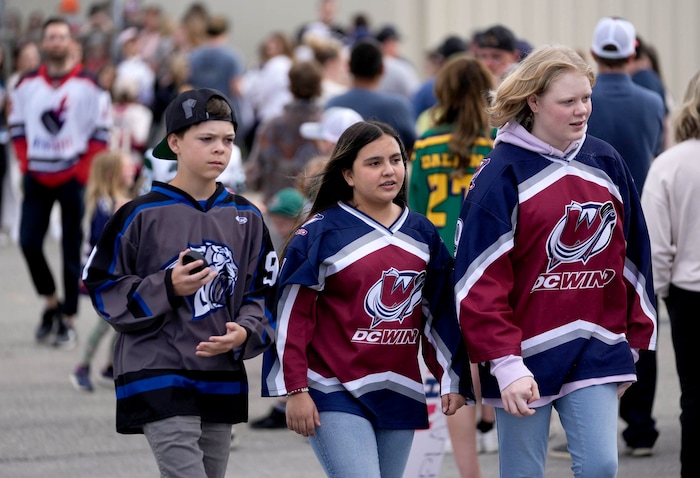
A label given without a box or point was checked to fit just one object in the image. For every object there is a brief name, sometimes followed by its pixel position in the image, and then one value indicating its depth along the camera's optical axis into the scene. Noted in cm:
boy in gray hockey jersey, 885
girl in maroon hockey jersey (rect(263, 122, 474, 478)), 855
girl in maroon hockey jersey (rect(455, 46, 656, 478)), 839
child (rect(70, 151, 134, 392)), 1655
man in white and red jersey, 1934
